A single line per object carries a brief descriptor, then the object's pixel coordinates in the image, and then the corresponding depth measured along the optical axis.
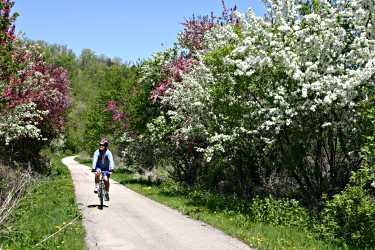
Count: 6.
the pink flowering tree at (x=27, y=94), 14.92
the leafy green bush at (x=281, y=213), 12.80
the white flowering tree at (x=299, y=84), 12.77
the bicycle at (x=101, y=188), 15.68
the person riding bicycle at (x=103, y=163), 15.87
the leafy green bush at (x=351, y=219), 10.55
